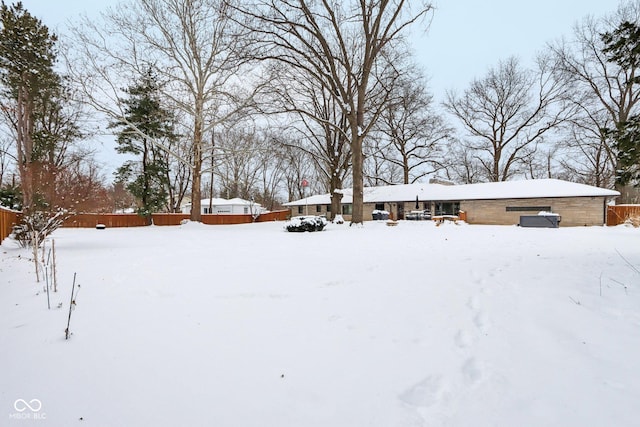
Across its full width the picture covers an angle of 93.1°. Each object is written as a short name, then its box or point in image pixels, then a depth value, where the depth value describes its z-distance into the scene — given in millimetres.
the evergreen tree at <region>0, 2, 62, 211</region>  15992
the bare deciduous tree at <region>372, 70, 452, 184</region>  27875
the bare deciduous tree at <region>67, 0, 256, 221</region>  16172
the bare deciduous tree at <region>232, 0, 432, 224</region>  13703
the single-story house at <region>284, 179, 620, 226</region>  20938
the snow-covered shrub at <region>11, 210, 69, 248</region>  8086
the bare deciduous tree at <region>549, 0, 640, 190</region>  21125
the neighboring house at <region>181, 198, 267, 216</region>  43344
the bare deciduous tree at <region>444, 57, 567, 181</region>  26703
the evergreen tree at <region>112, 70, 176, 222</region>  23109
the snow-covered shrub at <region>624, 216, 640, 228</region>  16656
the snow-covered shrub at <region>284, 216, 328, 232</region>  13352
